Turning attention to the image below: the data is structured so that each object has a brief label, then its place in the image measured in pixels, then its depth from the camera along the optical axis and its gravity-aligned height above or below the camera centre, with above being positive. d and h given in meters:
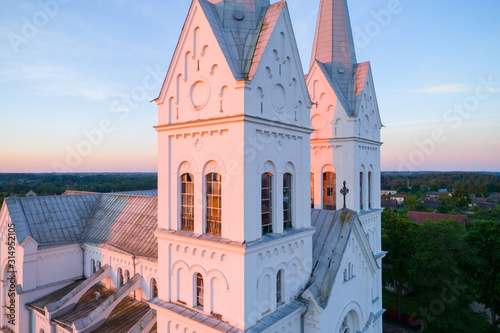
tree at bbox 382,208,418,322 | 29.98 -7.67
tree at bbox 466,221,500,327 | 24.56 -7.79
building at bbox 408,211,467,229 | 58.72 -8.61
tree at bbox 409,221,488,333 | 22.91 -8.61
